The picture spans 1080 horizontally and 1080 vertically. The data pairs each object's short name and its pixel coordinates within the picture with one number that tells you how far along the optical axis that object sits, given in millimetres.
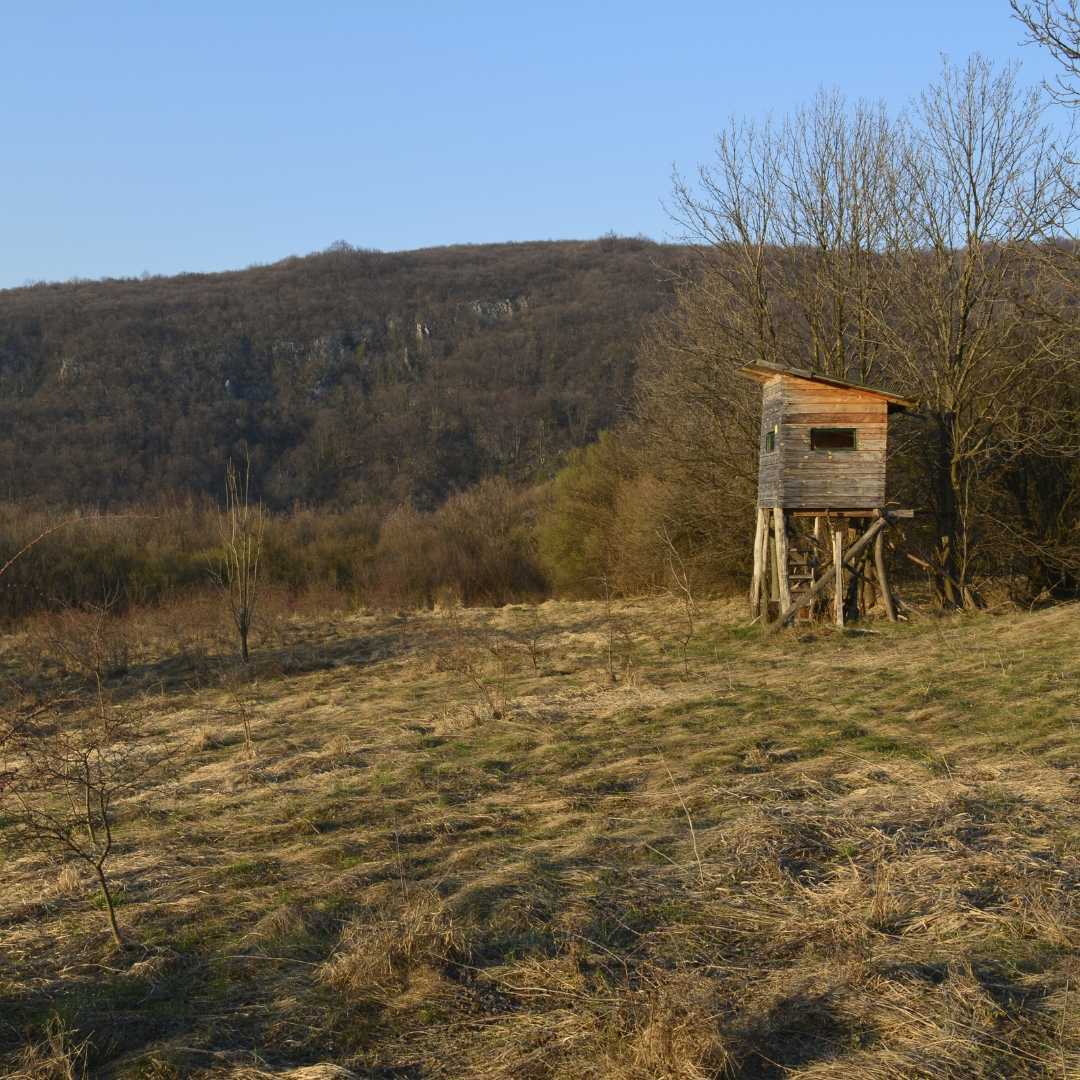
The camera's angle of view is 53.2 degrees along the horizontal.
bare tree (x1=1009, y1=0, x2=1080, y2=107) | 11500
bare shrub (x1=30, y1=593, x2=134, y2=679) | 17797
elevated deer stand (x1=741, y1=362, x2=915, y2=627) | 16766
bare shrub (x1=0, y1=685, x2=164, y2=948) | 5602
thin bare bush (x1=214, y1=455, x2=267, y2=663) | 16516
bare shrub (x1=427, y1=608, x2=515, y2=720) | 11877
